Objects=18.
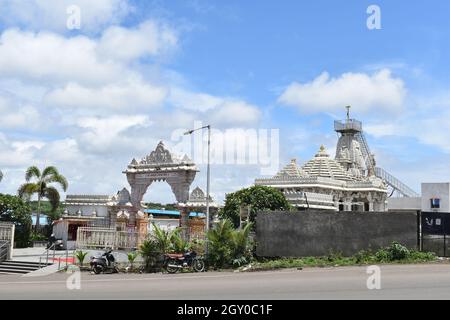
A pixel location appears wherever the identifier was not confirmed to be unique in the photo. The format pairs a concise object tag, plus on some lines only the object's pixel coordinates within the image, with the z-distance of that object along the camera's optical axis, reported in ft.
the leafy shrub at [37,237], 149.93
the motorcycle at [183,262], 76.74
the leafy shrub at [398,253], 74.79
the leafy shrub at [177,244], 81.87
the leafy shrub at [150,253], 80.07
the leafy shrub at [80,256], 86.02
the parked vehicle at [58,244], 124.67
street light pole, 85.46
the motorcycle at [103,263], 79.30
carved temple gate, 130.93
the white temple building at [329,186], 185.50
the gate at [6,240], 98.12
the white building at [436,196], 135.54
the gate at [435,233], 78.38
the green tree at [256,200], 150.00
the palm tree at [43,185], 156.76
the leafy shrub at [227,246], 77.66
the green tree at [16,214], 142.94
